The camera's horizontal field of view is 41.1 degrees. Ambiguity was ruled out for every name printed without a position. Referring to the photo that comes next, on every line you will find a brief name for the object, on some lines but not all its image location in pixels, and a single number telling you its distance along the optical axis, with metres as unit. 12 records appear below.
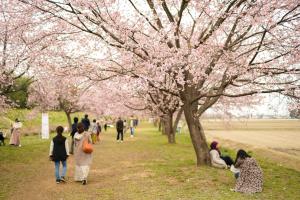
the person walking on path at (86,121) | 25.39
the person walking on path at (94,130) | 30.72
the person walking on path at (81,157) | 13.37
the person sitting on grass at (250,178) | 11.66
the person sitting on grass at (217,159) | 16.47
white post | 35.46
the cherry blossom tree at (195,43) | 13.32
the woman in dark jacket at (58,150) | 13.19
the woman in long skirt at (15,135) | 27.39
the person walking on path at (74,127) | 19.19
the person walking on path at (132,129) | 40.00
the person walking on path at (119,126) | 32.09
